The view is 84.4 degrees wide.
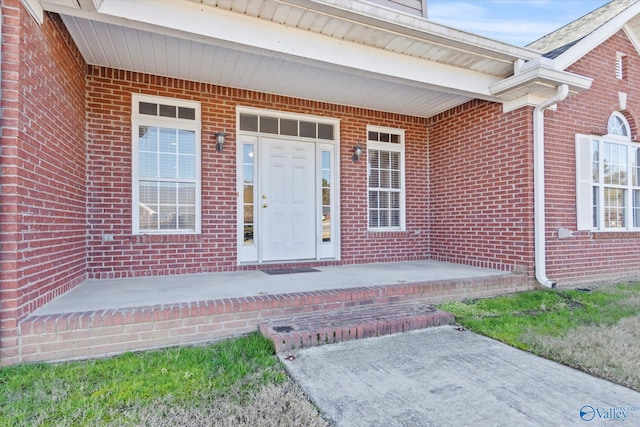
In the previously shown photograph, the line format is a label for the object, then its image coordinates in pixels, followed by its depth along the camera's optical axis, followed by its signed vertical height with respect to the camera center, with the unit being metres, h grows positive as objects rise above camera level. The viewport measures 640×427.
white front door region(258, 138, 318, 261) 5.33 +0.31
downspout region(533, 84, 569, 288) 4.70 +0.23
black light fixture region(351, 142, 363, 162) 5.80 +1.11
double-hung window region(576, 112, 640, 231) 5.21 +0.62
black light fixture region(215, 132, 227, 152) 4.81 +1.10
